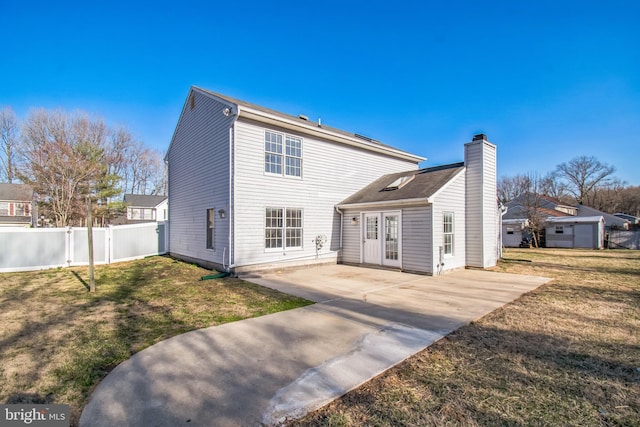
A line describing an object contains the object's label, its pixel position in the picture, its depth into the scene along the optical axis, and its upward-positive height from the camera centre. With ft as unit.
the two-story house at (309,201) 32.40 +1.91
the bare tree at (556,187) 140.26 +13.72
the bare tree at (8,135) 88.07 +25.23
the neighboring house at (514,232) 83.71 -4.71
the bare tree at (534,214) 81.35 +0.42
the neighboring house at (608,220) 84.33 -1.51
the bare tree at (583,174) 137.80 +19.45
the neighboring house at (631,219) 102.71 -1.43
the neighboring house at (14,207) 95.36 +3.91
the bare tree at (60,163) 67.40 +12.83
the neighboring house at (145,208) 111.34 +3.69
